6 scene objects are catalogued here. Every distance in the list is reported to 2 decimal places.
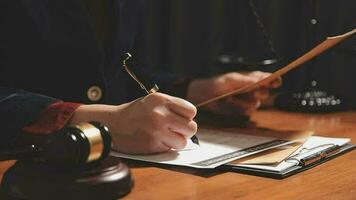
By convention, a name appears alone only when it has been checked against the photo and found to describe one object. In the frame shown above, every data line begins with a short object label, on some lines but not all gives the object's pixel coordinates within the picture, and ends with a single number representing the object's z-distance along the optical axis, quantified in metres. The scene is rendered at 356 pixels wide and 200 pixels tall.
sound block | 0.63
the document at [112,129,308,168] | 0.78
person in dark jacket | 0.81
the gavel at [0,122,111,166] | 0.63
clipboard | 0.74
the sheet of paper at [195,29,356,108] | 0.88
